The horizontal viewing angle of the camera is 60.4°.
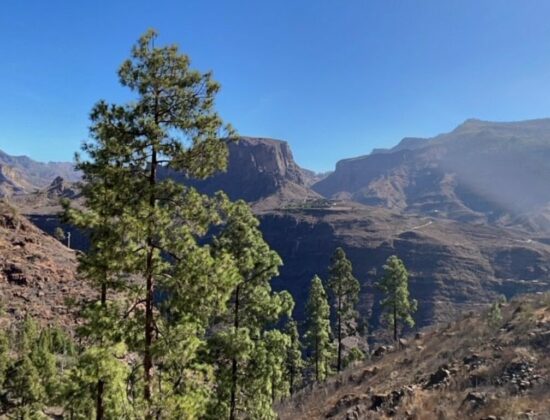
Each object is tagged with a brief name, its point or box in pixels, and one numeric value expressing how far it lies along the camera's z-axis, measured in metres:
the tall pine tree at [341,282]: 48.97
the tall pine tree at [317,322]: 49.59
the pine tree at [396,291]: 51.53
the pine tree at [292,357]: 57.81
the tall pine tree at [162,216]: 11.10
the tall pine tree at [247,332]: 19.45
